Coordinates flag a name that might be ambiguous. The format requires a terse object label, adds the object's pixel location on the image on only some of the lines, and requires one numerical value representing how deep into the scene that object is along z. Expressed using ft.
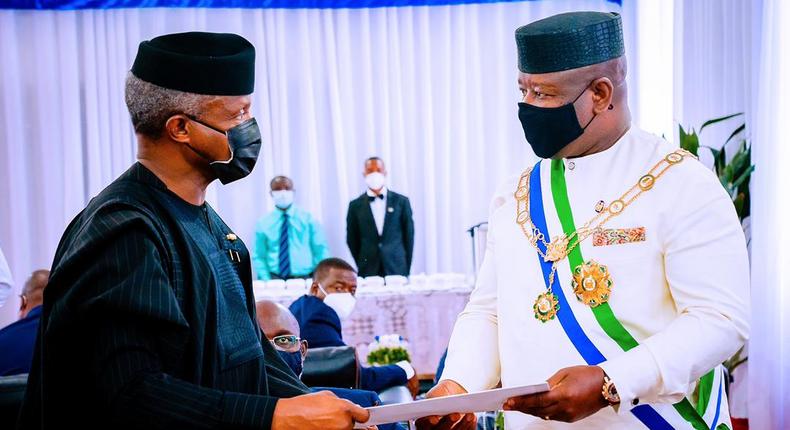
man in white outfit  6.66
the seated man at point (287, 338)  11.69
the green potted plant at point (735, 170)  20.56
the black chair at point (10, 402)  10.23
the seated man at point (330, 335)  15.74
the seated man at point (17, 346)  13.53
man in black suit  34.76
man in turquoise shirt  34.22
